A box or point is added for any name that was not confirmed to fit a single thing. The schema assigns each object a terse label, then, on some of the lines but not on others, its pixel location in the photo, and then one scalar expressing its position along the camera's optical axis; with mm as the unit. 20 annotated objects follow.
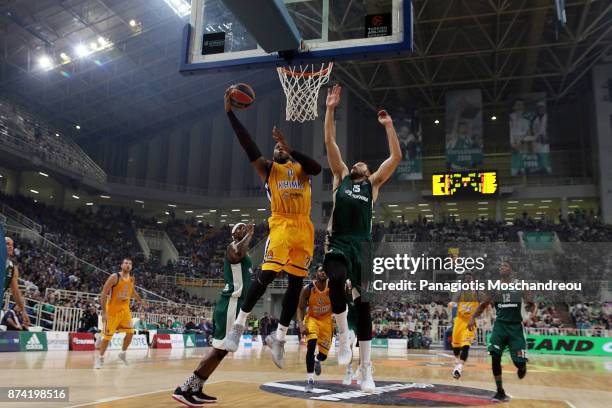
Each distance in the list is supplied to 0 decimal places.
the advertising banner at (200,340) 22019
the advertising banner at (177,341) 20022
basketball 5164
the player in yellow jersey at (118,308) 10295
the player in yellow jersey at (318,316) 8781
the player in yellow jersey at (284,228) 5004
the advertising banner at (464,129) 33094
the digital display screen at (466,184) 32219
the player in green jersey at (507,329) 7289
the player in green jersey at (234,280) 6355
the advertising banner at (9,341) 13694
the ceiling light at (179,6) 23672
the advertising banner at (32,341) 14242
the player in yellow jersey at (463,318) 10562
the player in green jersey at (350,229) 5148
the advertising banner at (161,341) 19250
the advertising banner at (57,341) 15266
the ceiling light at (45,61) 27047
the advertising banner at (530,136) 32625
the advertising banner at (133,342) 16500
